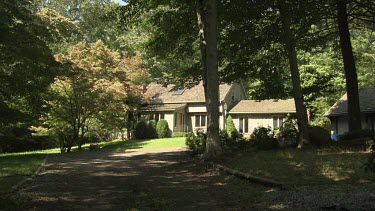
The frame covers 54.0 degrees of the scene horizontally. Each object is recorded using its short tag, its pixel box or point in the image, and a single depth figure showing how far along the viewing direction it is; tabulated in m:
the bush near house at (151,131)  36.00
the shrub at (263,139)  16.17
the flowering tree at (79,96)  24.23
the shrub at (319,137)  16.16
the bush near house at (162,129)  36.00
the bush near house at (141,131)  35.81
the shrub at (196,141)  20.88
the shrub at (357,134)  15.88
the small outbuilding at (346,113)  25.25
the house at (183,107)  38.50
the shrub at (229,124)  37.10
